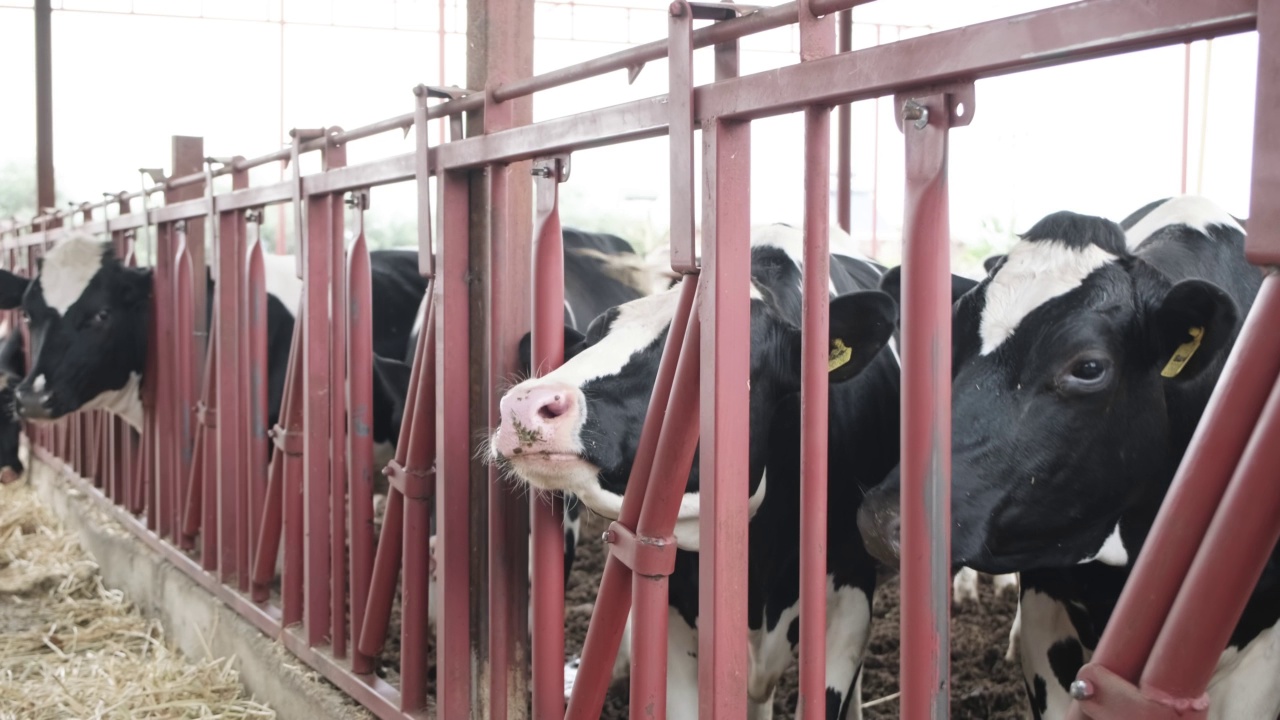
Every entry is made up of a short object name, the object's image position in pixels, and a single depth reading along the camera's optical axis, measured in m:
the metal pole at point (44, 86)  7.81
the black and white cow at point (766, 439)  2.19
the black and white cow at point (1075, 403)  1.95
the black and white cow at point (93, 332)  5.18
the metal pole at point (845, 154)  5.04
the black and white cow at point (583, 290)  4.39
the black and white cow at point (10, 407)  6.46
